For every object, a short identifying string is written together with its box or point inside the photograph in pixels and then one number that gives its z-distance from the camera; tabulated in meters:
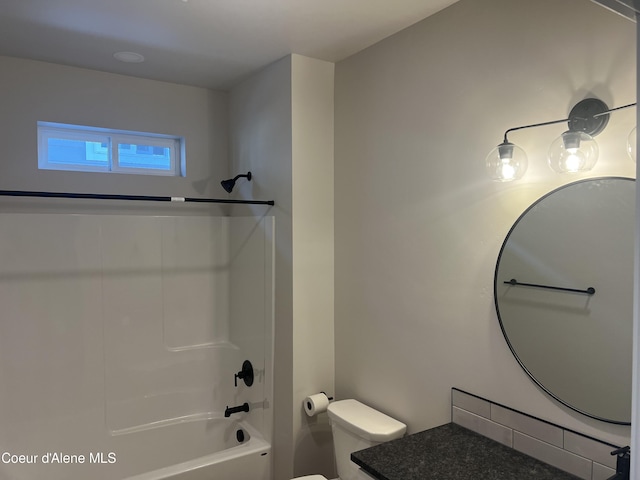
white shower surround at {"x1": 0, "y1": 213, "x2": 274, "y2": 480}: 2.57
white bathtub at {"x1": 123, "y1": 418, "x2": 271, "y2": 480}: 2.30
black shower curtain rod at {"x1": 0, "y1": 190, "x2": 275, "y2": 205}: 2.12
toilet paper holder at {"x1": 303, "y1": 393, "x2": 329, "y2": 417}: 2.42
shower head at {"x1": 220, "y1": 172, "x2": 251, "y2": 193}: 2.85
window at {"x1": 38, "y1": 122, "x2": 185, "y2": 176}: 2.74
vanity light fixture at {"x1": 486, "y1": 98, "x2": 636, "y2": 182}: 1.39
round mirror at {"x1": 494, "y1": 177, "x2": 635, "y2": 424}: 1.38
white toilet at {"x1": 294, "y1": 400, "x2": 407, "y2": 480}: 2.04
